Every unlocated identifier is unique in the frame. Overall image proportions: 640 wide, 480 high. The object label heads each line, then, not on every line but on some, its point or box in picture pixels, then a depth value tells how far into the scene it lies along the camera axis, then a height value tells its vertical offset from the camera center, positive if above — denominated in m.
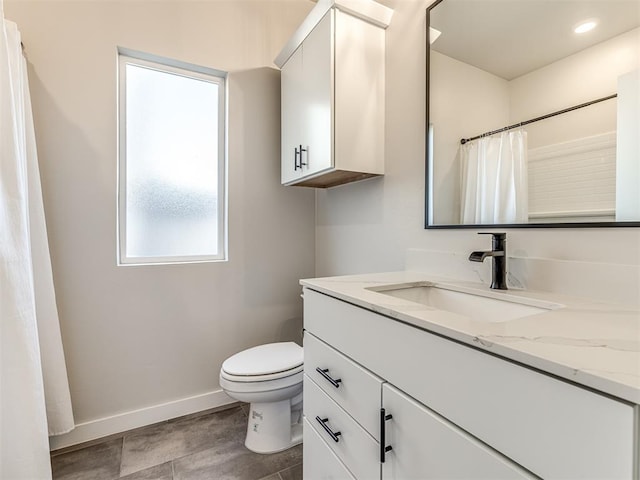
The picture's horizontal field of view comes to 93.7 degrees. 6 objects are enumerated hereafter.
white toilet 1.41 -0.74
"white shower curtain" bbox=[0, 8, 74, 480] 1.08 -0.24
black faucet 0.98 -0.09
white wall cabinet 1.40 +0.72
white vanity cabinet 0.40 -0.31
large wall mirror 0.80 +0.39
